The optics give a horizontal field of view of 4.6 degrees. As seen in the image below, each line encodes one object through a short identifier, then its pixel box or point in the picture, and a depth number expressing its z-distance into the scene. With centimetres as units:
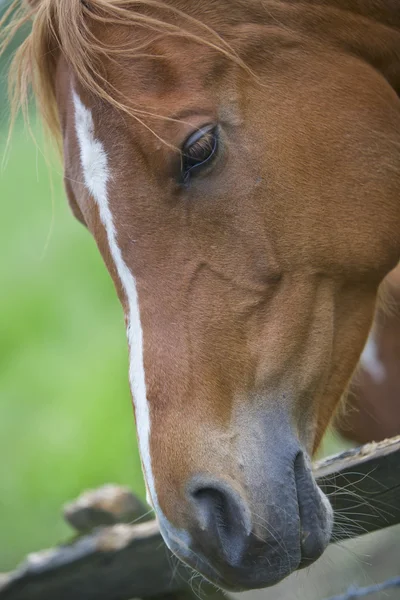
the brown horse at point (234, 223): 426
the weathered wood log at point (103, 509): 453
